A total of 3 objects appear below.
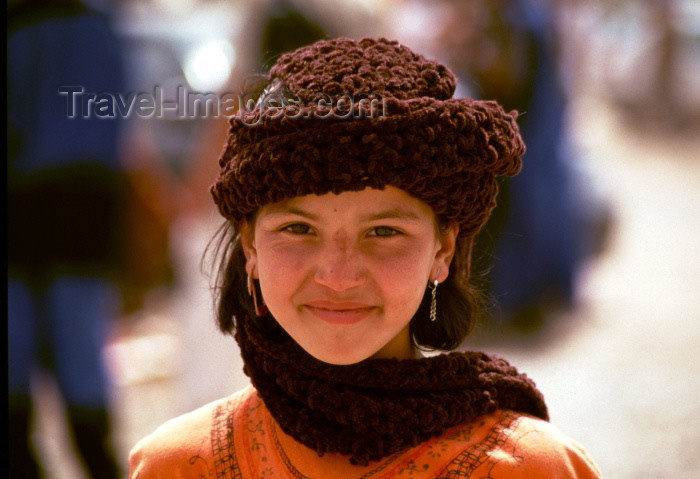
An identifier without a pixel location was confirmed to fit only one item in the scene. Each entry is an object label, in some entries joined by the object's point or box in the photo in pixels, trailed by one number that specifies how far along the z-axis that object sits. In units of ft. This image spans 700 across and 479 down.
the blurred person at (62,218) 19.16
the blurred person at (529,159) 33.35
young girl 10.15
